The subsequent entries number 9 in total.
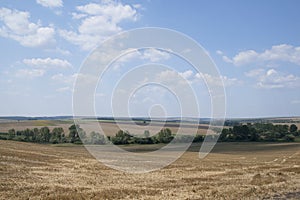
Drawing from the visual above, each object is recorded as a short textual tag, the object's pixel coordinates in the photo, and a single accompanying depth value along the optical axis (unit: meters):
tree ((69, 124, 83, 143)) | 113.34
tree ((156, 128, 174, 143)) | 109.19
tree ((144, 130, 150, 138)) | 104.81
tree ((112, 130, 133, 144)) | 106.50
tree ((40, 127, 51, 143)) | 117.18
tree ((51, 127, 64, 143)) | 115.75
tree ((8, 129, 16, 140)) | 116.18
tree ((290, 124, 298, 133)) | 134.50
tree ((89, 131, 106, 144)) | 102.79
